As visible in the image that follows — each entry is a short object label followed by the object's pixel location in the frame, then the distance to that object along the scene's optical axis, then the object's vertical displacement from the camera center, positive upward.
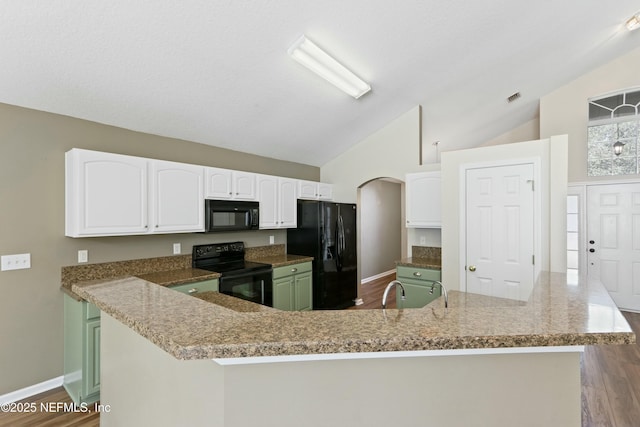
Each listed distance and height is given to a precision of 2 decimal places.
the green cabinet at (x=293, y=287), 3.85 -0.95
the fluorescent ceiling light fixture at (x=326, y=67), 2.60 +1.38
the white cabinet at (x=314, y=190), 4.55 +0.38
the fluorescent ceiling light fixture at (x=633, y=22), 3.49 +2.19
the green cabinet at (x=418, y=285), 3.61 -0.84
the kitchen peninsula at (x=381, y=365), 0.87 -0.47
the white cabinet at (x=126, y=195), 2.50 +0.18
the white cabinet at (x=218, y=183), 3.35 +0.35
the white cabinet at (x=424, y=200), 3.87 +0.19
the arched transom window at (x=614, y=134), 4.55 +1.19
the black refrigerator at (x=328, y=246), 4.39 -0.46
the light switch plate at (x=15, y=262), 2.38 -0.36
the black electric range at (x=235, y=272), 3.36 -0.64
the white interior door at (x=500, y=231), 2.95 -0.16
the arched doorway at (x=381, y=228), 6.73 -0.33
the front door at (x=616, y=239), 4.47 -0.38
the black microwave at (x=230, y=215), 3.34 +0.00
